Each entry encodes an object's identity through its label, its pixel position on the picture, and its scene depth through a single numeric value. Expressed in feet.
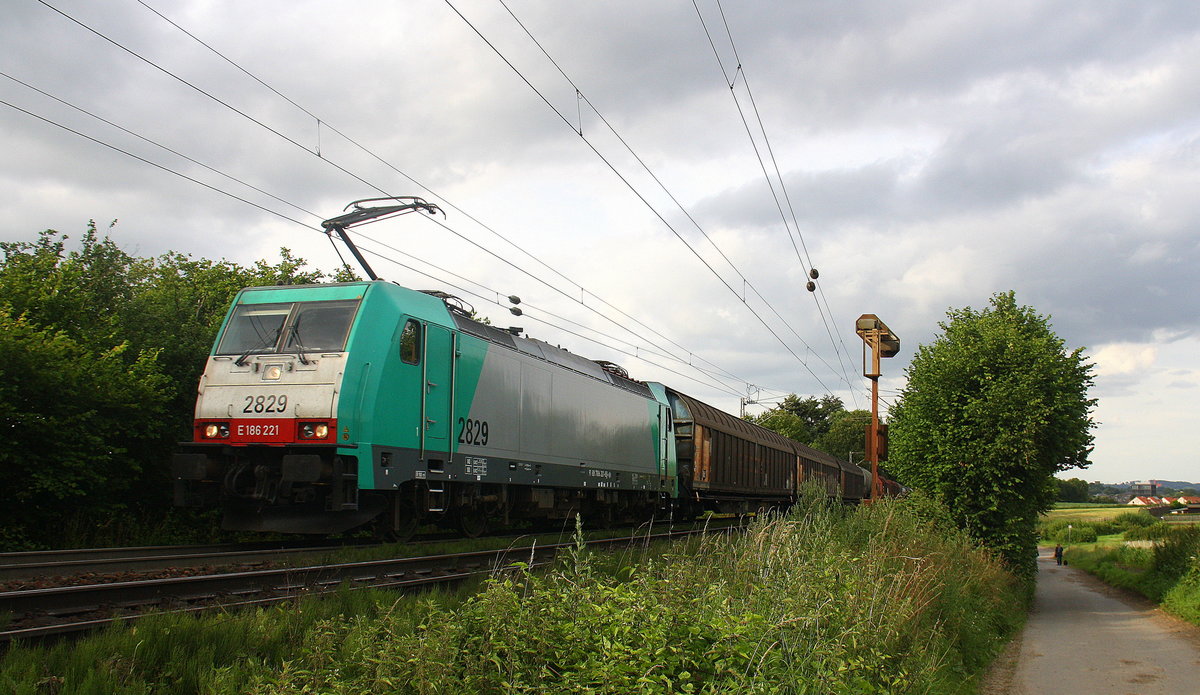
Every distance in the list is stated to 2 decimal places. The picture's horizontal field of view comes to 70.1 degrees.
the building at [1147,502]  348.71
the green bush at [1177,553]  88.74
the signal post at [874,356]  58.75
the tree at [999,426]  71.00
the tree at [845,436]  287.07
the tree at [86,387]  40.09
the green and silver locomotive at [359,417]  34.22
